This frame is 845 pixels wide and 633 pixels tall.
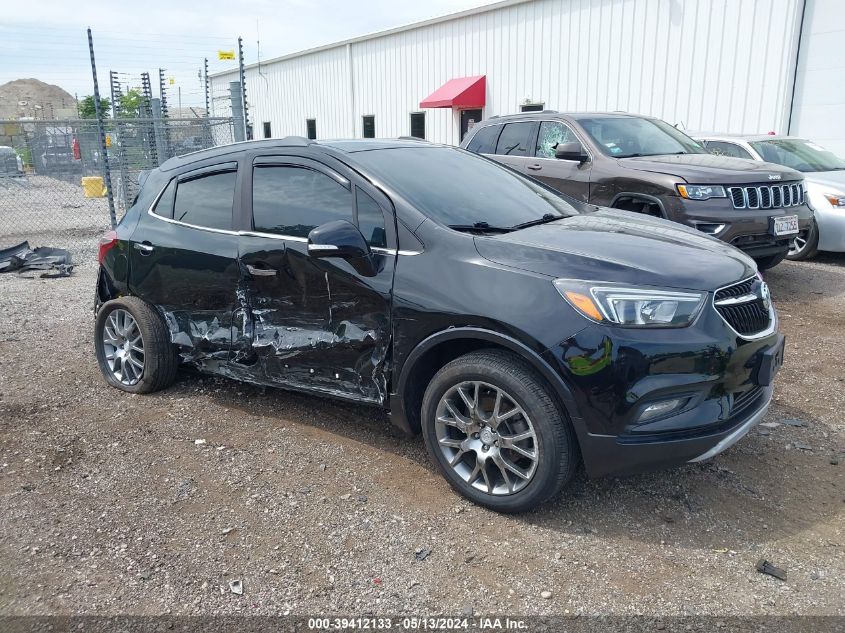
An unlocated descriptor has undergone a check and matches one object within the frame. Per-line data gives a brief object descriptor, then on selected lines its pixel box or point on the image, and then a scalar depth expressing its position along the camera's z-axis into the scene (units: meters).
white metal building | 12.55
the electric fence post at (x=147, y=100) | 14.82
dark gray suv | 6.68
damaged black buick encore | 2.97
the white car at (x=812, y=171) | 8.62
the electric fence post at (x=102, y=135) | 10.53
